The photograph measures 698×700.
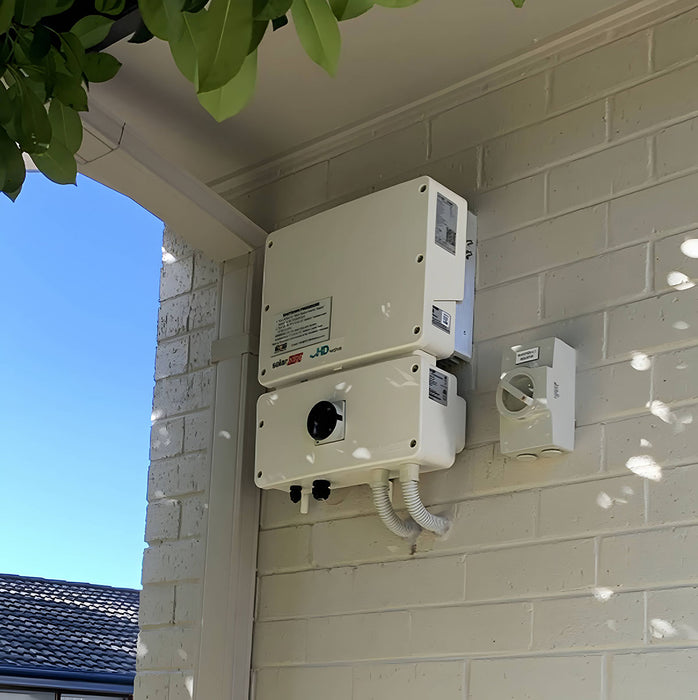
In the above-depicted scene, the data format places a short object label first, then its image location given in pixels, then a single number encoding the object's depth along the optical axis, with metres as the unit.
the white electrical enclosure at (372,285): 2.40
